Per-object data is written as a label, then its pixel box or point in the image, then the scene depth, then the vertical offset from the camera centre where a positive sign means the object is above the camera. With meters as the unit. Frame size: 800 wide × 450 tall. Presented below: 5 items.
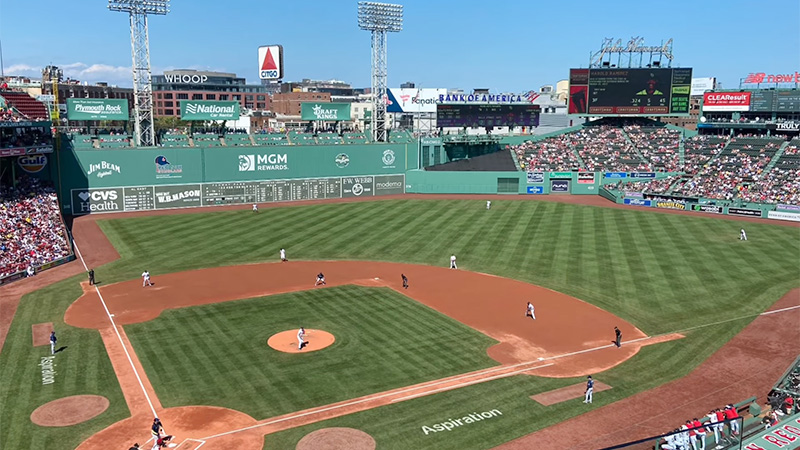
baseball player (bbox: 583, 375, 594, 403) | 24.42 -9.69
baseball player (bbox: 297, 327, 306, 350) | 29.61 -9.36
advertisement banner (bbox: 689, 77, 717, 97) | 131.00 +13.59
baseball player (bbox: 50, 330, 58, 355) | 28.72 -9.41
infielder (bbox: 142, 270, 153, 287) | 39.50 -8.76
